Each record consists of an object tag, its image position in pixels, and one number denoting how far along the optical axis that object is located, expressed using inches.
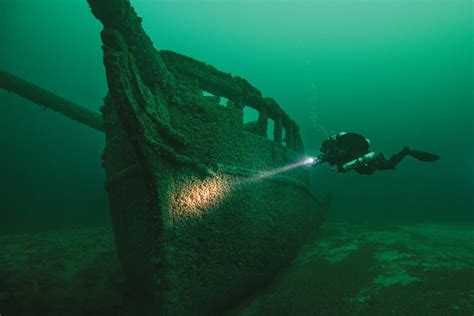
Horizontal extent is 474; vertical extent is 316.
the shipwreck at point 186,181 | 128.3
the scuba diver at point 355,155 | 221.5
